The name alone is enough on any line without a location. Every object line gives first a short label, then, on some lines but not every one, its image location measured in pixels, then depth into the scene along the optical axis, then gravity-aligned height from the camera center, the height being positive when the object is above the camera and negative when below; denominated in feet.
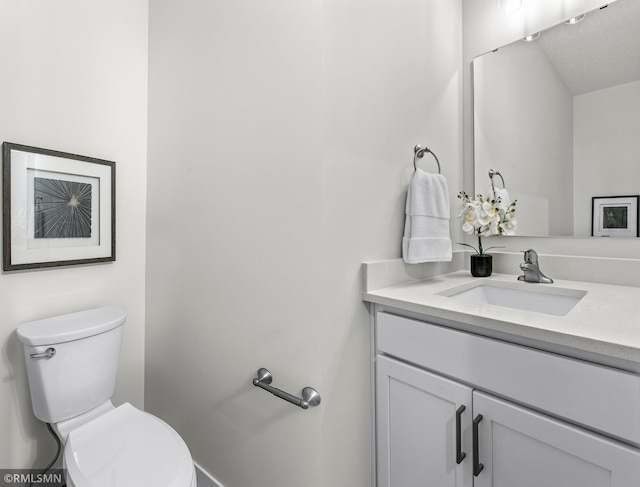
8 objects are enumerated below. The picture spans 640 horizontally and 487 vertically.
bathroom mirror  3.89 +1.74
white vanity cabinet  2.15 -1.37
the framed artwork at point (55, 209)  4.03 +0.51
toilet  3.02 -2.09
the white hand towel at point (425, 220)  3.88 +0.31
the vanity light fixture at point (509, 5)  4.74 +3.60
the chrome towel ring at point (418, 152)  4.20 +1.23
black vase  4.60 -0.27
